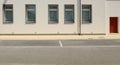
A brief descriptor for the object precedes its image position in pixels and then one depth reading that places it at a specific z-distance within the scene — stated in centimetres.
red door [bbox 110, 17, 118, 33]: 1384
